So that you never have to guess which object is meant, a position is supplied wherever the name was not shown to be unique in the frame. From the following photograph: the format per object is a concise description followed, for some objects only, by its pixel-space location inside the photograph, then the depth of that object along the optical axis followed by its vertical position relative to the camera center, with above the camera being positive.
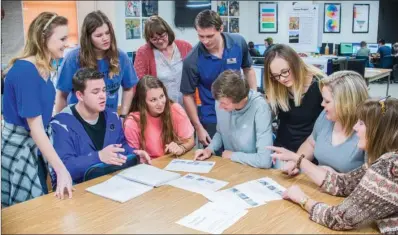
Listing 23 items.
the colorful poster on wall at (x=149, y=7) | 6.03 +0.58
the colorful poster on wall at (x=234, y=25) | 6.25 +0.32
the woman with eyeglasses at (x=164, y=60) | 2.97 -0.09
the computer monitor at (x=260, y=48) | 6.22 -0.03
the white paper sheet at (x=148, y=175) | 1.92 -0.61
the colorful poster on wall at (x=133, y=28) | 5.86 +0.27
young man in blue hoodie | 2.05 -0.43
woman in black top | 2.26 -0.25
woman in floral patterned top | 1.36 -0.46
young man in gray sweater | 2.14 -0.41
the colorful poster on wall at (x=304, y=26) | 3.58 +0.17
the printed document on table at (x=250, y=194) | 1.68 -0.62
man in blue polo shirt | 2.80 -0.14
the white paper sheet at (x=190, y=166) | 2.11 -0.61
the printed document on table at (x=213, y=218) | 1.48 -0.63
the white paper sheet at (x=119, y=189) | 1.76 -0.62
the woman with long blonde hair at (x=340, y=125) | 1.92 -0.37
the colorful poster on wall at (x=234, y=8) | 6.32 +0.58
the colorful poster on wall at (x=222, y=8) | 6.49 +0.60
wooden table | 1.48 -0.63
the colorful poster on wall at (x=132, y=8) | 5.80 +0.54
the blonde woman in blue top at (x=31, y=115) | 1.93 -0.32
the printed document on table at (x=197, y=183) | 1.84 -0.62
